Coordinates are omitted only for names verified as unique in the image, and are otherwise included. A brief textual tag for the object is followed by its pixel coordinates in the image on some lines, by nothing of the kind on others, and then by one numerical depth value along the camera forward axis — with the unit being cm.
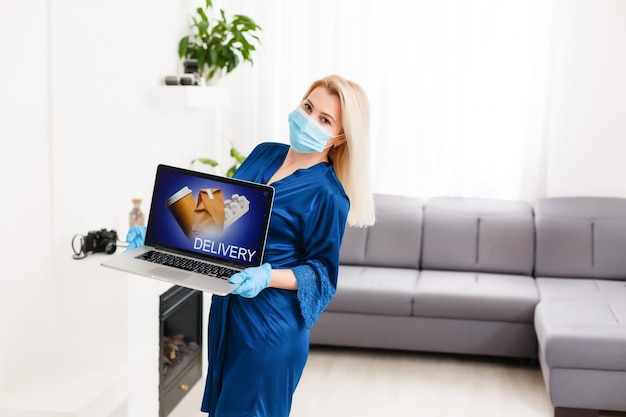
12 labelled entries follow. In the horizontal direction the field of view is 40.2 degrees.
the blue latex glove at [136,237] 241
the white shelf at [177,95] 400
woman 216
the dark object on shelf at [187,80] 410
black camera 324
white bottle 360
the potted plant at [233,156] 453
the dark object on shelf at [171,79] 407
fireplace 368
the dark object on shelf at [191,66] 437
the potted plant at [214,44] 448
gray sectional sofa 371
